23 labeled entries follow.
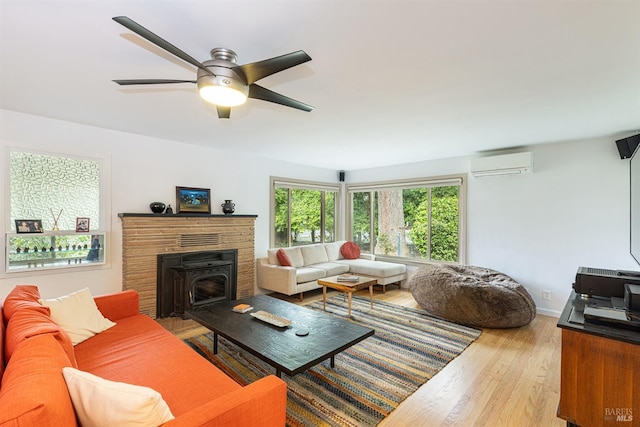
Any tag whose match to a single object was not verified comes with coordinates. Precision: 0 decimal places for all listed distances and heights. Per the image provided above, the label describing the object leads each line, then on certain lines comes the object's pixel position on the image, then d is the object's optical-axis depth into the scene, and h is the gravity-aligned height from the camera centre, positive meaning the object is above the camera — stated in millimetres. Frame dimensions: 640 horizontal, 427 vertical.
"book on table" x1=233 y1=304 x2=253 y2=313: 2783 -893
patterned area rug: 2031 -1356
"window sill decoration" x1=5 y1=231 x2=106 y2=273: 2994 -362
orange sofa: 896 -783
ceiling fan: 1489 +805
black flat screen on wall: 2379 +67
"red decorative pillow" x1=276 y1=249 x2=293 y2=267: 4809 -712
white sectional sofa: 4578 -913
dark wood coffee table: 1954 -941
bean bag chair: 3410 -1036
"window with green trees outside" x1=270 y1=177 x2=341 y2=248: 5492 +84
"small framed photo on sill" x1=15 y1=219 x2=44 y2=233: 2969 -86
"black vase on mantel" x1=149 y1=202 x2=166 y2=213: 3762 +128
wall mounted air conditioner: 3988 +725
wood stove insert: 3807 -886
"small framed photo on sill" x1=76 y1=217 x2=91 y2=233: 3328 -79
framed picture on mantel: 4102 +247
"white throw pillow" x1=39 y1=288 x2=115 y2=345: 2092 -744
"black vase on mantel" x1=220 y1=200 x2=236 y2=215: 4500 +146
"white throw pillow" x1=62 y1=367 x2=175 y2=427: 988 -647
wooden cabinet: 1554 -902
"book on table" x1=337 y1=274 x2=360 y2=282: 4079 -896
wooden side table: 3799 -935
